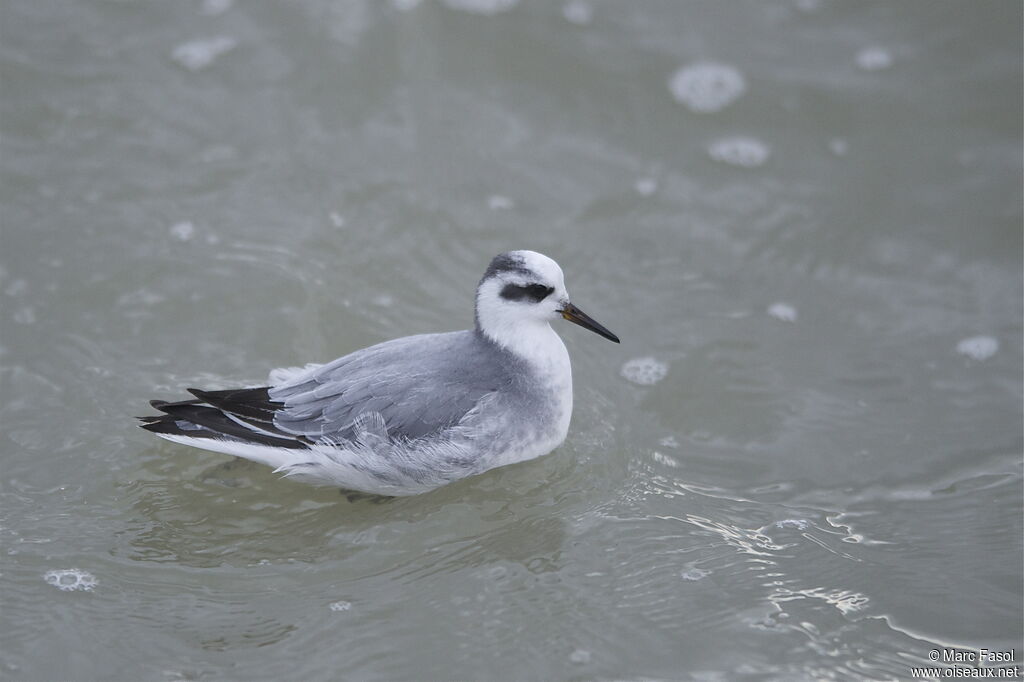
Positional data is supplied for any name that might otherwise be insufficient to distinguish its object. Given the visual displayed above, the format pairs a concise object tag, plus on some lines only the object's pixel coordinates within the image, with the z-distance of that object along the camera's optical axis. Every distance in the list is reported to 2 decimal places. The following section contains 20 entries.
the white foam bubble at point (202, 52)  16.83
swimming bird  10.42
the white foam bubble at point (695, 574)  10.08
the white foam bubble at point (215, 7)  17.61
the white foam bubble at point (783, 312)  13.89
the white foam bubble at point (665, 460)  11.75
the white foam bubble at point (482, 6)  17.84
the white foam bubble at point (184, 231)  14.25
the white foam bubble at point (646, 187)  15.64
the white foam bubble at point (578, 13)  17.81
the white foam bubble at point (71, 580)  9.79
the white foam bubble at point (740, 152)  16.17
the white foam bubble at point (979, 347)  13.34
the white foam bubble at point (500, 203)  15.29
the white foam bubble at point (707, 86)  16.91
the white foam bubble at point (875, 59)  17.31
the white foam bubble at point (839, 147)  16.25
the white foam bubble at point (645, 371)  12.91
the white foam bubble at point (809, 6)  18.05
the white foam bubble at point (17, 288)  13.29
